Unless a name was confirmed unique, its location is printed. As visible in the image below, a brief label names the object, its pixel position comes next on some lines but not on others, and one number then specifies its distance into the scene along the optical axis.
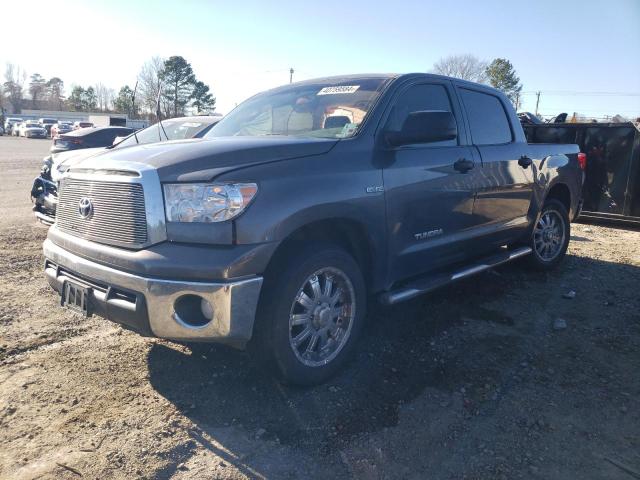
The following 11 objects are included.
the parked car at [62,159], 6.91
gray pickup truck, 2.73
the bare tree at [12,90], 106.25
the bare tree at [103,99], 106.81
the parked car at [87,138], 12.56
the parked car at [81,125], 39.59
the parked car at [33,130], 49.97
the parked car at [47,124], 53.29
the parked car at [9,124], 59.95
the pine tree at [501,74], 60.25
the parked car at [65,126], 44.69
